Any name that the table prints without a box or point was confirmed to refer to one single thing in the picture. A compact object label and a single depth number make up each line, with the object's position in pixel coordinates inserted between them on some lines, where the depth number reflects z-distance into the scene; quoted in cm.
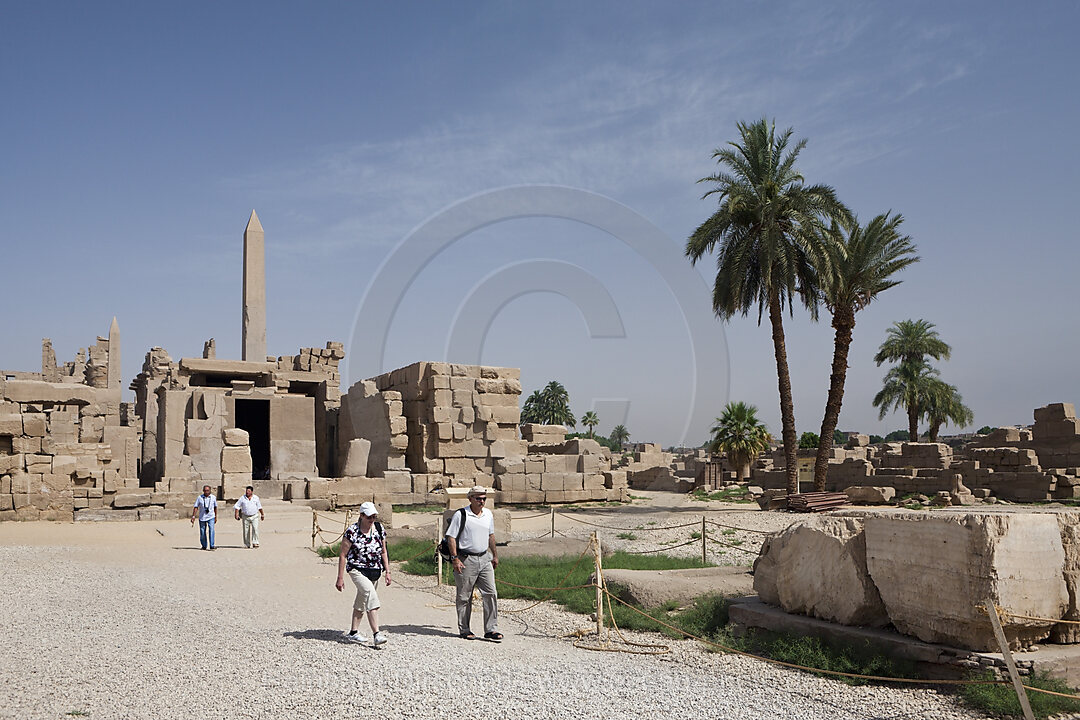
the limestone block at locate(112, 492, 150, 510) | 1709
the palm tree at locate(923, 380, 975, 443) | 3541
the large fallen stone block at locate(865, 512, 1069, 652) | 551
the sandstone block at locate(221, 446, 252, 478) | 1855
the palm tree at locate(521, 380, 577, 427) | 6581
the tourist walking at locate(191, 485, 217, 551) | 1306
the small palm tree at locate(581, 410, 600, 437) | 6981
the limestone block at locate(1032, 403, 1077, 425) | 2506
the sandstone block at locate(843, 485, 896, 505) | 2153
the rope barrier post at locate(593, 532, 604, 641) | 727
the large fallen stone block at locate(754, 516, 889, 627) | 640
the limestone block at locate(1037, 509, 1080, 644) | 575
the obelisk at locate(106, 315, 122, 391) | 4488
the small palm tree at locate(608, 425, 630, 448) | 9859
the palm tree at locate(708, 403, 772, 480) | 3403
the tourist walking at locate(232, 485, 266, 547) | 1330
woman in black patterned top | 689
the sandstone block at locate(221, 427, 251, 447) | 1862
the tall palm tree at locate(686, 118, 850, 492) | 2064
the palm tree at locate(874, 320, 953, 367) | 3616
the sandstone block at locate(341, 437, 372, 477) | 2034
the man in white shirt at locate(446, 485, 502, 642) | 716
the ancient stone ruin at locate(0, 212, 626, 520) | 1672
